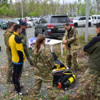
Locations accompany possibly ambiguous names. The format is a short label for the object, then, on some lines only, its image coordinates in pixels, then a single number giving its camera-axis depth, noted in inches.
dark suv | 346.9
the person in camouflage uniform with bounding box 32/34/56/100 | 111.6
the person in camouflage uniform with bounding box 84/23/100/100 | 106.3
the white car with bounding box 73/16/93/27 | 906.2
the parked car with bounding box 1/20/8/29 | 791.1
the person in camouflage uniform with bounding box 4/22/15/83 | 160.6
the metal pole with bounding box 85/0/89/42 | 333.1
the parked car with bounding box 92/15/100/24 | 949.4
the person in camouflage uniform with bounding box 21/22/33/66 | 185.4
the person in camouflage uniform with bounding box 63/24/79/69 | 181.9
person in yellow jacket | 129.7
